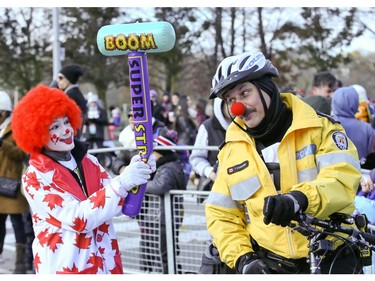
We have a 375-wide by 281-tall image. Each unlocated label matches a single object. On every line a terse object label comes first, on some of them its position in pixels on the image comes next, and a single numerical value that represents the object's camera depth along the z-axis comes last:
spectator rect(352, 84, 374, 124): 8.51
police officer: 2.92
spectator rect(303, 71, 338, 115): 6.76
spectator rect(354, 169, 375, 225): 4.60
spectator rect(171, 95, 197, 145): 12.57
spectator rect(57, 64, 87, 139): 7.73
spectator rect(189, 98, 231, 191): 5.85
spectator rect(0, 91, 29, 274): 6.48
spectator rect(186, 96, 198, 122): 14.42
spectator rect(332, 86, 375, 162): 5.84
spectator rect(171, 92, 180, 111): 14.56
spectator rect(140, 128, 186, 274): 5.97
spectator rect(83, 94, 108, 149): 13.98
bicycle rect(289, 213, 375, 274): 2.66
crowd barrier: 5.93
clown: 3.51
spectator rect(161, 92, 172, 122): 15.18
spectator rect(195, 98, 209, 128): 14.84
